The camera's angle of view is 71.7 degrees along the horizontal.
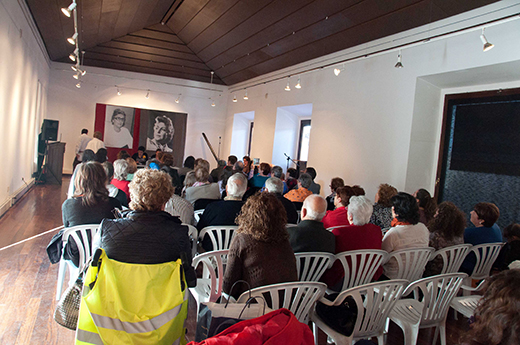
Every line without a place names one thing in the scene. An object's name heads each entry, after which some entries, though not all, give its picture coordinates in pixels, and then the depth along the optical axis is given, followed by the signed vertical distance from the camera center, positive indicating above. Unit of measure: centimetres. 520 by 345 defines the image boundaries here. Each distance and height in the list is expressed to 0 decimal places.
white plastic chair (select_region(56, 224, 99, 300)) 238 -65
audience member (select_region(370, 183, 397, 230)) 366 -38
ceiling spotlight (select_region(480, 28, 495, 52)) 403 +151
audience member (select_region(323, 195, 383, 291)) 255 -48
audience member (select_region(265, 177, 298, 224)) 355 -34
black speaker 857 +22
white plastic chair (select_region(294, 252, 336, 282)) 231 -66
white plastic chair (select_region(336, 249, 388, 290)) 243 -65
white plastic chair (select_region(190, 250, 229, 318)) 212 -85
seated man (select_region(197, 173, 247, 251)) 300 -49
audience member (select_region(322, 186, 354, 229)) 321 -46
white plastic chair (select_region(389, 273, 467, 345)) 212 -85
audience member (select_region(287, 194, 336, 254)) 236 -46
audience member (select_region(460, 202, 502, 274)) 322 -43
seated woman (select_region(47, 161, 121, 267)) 251 -43
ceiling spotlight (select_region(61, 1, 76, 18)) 421 +157
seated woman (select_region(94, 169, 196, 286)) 172 -42
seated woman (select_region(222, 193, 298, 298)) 190 -50
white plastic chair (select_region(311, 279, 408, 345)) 192 -78
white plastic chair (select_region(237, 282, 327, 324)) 173 -68
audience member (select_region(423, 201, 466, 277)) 299 -41
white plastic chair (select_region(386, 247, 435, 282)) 263 -64
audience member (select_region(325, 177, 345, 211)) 473 -30
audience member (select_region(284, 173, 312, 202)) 444 -34
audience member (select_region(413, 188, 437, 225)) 379 -31
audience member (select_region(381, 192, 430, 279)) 274 -45
